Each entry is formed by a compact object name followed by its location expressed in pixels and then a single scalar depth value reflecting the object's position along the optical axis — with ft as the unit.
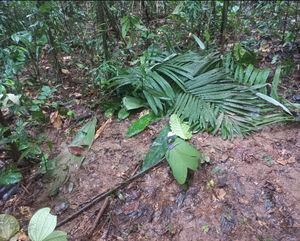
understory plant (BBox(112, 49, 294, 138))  6.58
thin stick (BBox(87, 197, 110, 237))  5.45
